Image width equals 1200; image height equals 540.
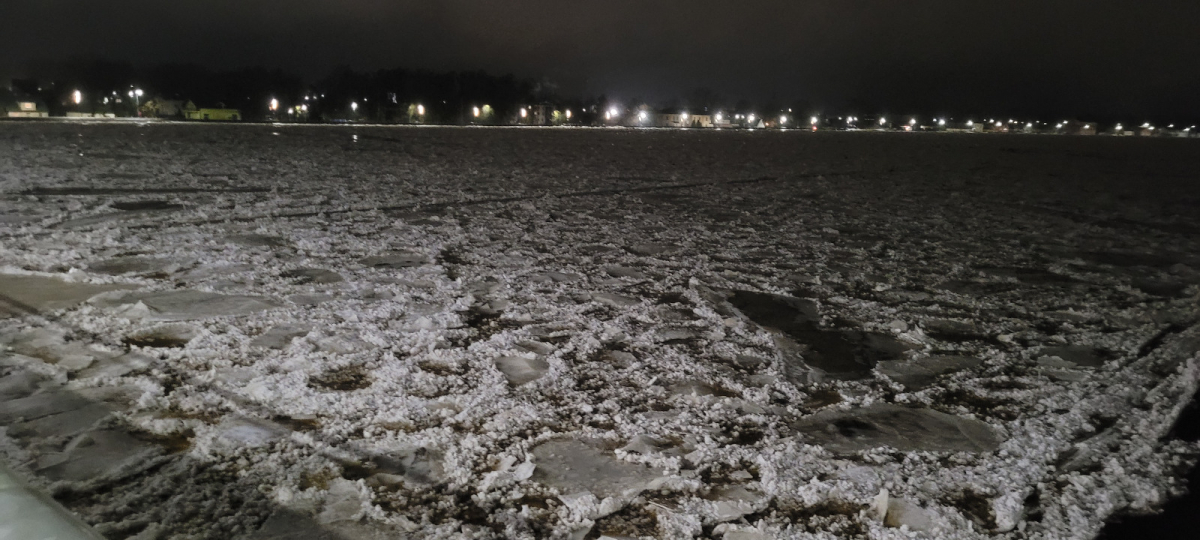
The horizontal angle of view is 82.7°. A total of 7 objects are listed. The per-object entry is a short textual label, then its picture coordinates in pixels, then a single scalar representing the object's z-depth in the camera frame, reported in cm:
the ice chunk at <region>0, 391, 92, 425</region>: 204
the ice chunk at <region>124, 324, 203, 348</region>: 267
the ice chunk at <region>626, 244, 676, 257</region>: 493
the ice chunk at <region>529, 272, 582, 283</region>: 395
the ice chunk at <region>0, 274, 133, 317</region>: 303
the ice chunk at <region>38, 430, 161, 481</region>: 175
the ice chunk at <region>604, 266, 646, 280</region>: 418
